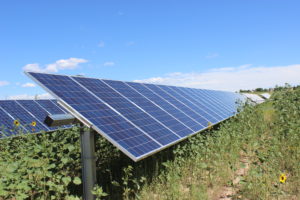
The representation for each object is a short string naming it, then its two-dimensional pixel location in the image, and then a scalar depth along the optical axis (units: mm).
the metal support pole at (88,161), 4461
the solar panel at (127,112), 4554
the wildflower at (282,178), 4284
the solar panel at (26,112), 10625
